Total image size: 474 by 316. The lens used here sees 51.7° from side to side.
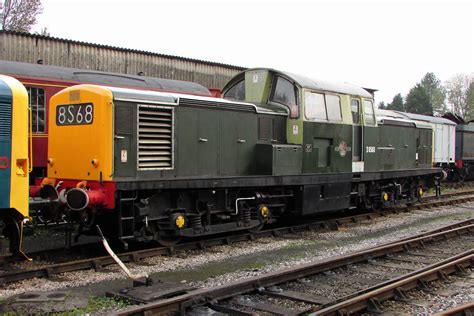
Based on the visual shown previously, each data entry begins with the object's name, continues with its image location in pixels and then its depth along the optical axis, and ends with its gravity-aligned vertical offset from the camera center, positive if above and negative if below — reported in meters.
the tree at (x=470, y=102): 70.19 +8.37
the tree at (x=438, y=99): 83.24 +10.40
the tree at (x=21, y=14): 36.38 +10.73
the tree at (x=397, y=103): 87.99 +10.36
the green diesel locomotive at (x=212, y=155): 7.81 +0.03
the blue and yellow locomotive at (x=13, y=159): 6.16 -0.06
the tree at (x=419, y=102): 75.94 +9.13
